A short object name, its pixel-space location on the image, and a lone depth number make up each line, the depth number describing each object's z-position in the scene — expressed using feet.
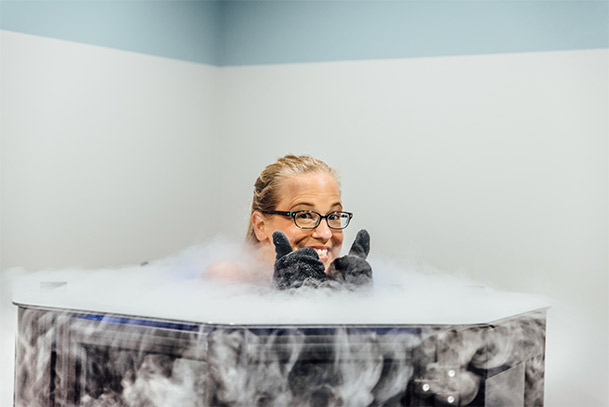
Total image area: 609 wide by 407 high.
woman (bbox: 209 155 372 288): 6.64
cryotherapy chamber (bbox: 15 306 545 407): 5.02
